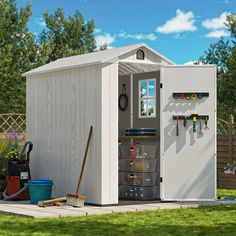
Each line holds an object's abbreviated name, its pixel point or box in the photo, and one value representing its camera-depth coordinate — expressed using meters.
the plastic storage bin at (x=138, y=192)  10.64
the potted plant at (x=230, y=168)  14.18
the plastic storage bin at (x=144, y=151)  10.70
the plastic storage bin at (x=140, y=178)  10.68
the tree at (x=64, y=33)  28.95
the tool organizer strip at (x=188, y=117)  10.24
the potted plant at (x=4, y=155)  11.09
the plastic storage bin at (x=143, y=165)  10.66
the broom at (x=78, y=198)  9.37
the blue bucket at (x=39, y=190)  9.92
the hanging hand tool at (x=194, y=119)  10.22
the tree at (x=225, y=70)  25.52
